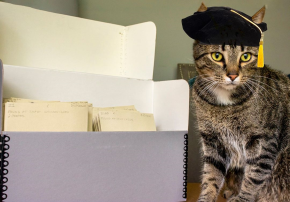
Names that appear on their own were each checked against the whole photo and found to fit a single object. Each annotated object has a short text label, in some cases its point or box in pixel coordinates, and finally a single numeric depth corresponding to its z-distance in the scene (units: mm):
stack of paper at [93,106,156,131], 990
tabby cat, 843
